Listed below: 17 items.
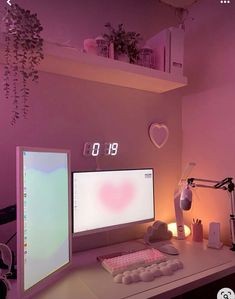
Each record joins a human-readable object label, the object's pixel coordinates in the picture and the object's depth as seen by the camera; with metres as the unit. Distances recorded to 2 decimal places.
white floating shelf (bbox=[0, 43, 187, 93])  1.25
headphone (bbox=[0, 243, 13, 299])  1.14
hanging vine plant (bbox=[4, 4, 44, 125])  1.10
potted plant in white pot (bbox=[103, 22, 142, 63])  1.51
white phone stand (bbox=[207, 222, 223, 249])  1.57
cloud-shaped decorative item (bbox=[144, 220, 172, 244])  1.69
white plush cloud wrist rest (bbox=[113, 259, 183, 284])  1.12
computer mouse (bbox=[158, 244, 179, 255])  1.45
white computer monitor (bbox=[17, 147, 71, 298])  0.93
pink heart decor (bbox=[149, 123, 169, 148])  1.90
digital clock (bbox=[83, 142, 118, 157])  1.60
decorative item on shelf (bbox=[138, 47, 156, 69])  1.62
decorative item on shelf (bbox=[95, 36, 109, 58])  1.46
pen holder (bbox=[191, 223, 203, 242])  1.70
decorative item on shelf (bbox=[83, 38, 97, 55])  1.46
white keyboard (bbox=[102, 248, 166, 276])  1.21
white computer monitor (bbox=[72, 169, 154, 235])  1.40
